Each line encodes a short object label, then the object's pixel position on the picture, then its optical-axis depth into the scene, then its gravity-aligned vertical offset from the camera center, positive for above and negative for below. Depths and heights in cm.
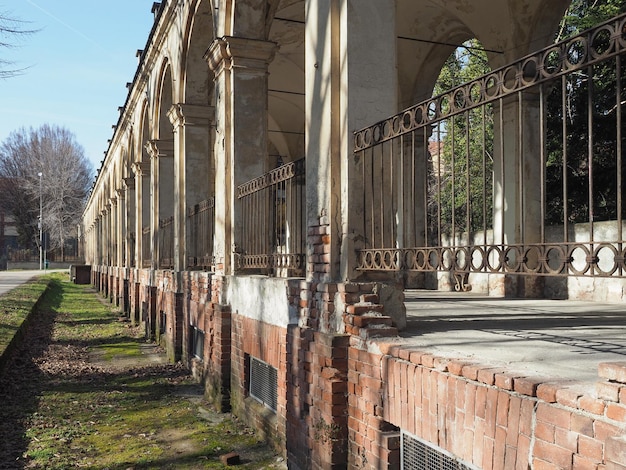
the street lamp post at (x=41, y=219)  5368 +347
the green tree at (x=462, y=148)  1620 +314
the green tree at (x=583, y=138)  1099 +229
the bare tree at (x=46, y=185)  5975 +753
